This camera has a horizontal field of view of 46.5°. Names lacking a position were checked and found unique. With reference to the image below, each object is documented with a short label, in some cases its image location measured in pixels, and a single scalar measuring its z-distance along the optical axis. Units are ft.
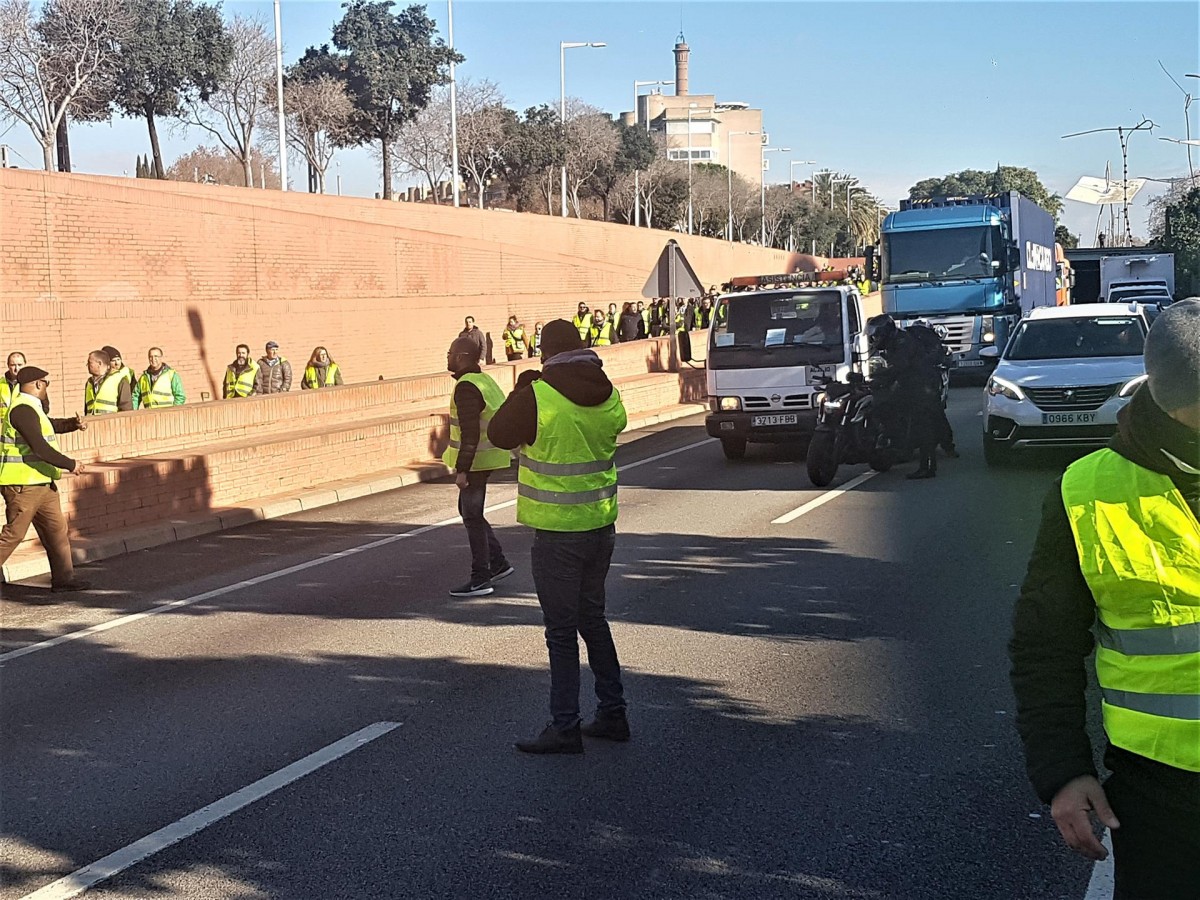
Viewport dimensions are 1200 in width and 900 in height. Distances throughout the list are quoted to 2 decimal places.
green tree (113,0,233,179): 142.10
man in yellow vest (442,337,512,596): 32.12
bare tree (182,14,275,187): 158.20
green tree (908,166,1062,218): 485.15
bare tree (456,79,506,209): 200.85
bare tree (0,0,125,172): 125.70
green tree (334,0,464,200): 176.04
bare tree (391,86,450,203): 199.00
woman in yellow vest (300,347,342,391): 75.92
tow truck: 57.21
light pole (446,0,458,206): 157.20
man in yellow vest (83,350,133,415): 55.67
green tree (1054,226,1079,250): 332.60
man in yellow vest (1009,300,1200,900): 9.06
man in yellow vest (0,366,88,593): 34.40
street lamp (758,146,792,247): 291.17
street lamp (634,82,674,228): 232.45
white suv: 49.32
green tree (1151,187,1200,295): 186.31
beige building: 484.33
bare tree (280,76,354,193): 169.17
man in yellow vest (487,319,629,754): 20.57
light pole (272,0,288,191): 124.57
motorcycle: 49.75
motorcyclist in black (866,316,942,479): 51.52
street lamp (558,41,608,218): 193.88
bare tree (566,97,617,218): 224.94
